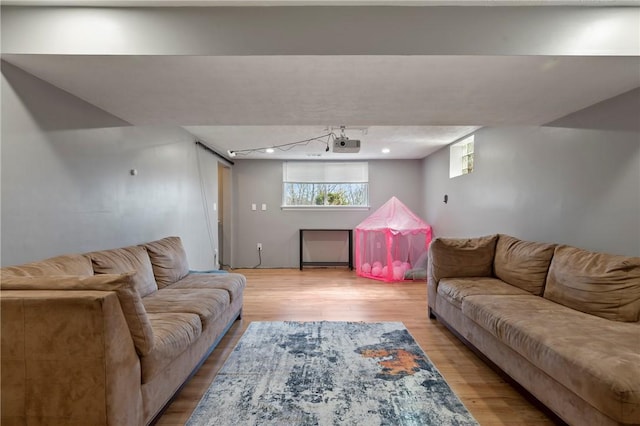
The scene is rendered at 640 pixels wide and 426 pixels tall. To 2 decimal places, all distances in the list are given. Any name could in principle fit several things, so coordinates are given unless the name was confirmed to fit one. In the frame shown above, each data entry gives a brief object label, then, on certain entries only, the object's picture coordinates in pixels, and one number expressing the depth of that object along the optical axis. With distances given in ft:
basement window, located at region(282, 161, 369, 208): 20.86
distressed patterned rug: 5.74
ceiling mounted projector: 12.31
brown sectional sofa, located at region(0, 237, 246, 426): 4.11
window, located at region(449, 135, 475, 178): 14.86
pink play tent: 17.39
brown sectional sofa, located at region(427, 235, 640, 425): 4.46
